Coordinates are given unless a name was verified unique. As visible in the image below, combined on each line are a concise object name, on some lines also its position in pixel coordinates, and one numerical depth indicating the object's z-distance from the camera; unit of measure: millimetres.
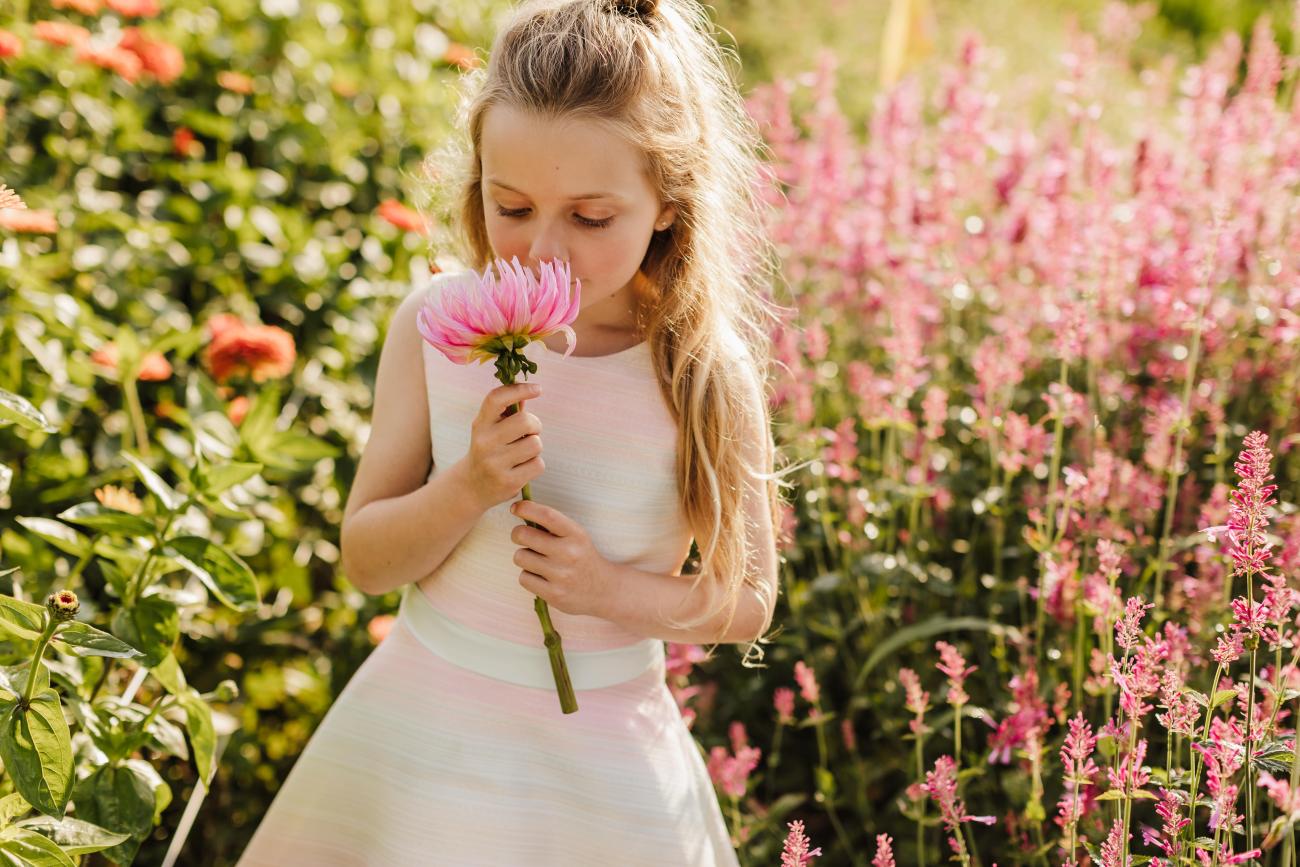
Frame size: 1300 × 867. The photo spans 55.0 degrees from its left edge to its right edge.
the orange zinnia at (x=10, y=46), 2381
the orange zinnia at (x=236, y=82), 2857
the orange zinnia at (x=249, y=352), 2127
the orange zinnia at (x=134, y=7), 2691
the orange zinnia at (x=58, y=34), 2484
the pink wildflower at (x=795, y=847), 1189
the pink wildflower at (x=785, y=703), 1768
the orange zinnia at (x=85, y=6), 2652
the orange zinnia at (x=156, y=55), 2672
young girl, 1377
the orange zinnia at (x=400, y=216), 2486
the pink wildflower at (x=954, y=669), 1390
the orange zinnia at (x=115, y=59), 2496
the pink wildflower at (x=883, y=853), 1251
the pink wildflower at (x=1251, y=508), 1105
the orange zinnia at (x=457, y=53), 3479
